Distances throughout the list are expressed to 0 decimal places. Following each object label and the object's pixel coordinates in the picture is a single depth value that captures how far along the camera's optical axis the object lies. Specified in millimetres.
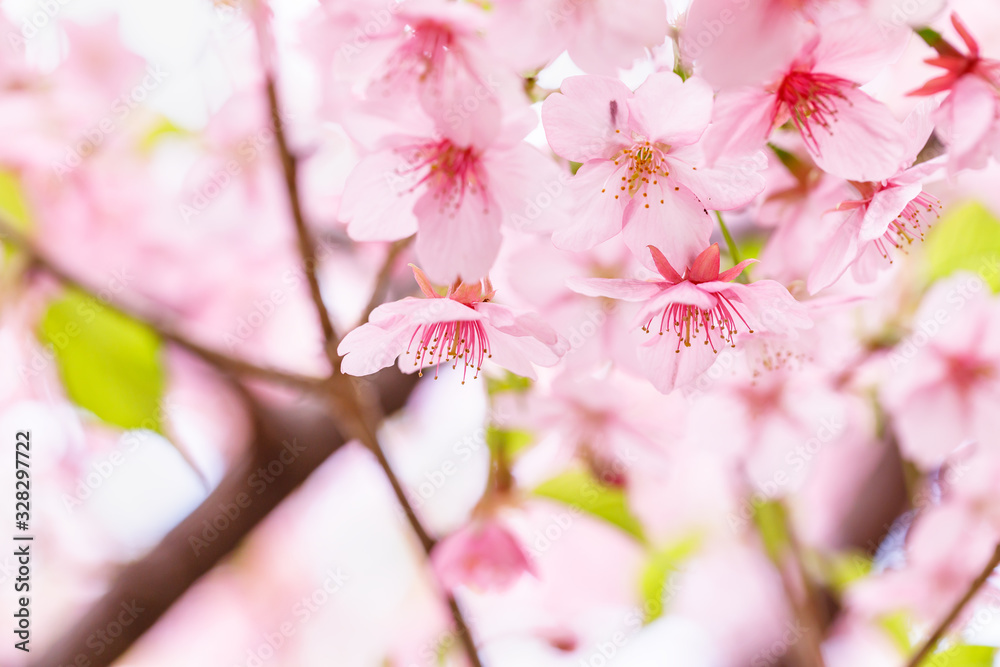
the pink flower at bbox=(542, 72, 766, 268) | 381
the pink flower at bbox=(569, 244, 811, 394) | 382
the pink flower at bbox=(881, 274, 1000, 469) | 454
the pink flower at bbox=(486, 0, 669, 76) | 382
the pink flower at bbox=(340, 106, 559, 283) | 391
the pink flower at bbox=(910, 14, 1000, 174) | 378
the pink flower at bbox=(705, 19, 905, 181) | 375
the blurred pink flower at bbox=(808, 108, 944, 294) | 381
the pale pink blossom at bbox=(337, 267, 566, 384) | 387
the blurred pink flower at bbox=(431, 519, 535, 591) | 434
